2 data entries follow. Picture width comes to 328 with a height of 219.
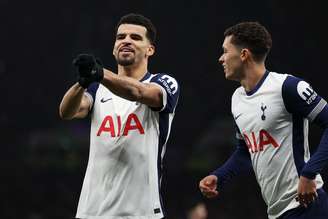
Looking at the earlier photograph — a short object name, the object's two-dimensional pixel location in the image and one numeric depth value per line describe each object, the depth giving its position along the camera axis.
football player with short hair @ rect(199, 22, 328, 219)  6.63
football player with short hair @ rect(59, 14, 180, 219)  6.93
